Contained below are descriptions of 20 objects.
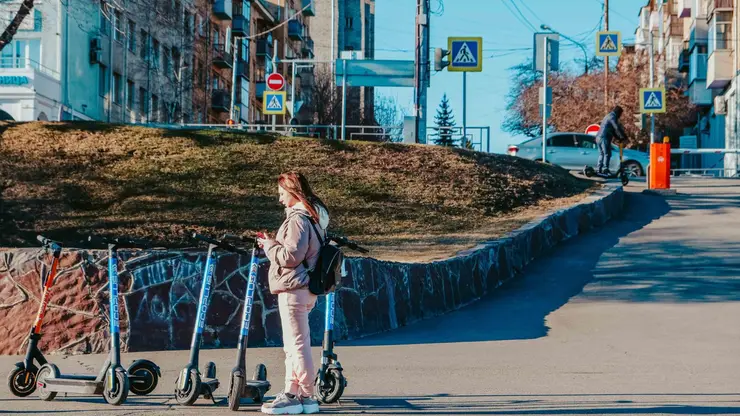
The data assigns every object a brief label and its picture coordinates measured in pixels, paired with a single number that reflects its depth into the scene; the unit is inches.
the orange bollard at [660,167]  1133.7
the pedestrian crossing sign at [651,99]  1418.6
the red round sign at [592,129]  1692.2
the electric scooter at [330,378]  329.7
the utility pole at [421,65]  1146.0
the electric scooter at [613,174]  1155.9
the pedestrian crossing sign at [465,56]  1173.1
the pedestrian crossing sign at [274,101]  1582.2
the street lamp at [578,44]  2059.9
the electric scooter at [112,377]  326.6
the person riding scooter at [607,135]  1151.6
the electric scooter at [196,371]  320.8
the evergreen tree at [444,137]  1354.6
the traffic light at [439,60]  1194.6
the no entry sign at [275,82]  1704.0
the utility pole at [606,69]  2548.7
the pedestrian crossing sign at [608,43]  1724.9
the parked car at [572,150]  1488.7
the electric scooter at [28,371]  351.6
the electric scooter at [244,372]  316.8
